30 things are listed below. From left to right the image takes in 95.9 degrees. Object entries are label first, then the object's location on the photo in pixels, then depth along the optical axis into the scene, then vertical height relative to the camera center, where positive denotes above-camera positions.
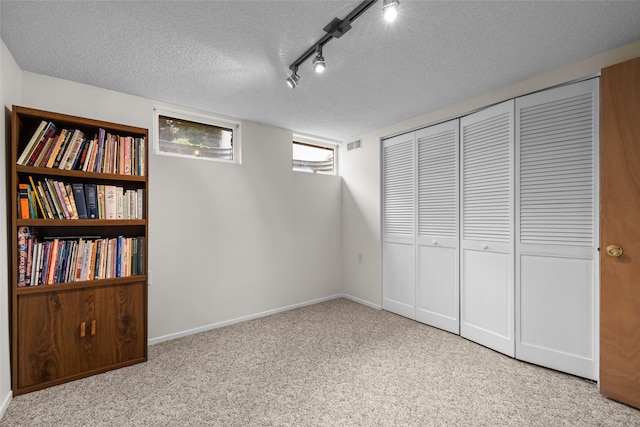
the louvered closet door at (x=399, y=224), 3.46 -0.13
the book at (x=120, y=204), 2.38 +0.08
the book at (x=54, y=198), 2.11 +0.11
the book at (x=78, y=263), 2.17 -0.38
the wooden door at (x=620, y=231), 1.87 -0.11
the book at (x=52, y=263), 2.07 -0.36
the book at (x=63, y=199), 2.13 +0.10
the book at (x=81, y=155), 2.23 +0.45
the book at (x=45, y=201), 2.07 +0.09
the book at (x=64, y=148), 2.15 +0.49
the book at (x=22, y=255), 1.96 -0.29
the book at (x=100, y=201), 2.31 +0.10
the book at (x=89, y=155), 2.25 +0.45
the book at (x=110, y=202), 2.33 +0.09
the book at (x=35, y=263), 2.01 -0.35
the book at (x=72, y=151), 2.17 +0.47
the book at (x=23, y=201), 1.98 +0.08
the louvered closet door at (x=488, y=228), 2.58 -0.13
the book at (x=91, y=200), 2.26 +0.10
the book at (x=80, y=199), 2.21 +0.11
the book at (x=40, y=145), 2.04 +0.49
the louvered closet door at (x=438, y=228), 3.04 -0.15
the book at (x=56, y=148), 2.11 +0.48
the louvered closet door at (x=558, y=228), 2.16 -0.10
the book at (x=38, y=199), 2.05 +0.10
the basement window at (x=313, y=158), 4.09 +0.83
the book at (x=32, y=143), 2.00 +0.50
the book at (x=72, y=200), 2.19 +0.10
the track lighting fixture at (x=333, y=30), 1.42 +1.11
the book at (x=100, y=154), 2.30 +0.47
